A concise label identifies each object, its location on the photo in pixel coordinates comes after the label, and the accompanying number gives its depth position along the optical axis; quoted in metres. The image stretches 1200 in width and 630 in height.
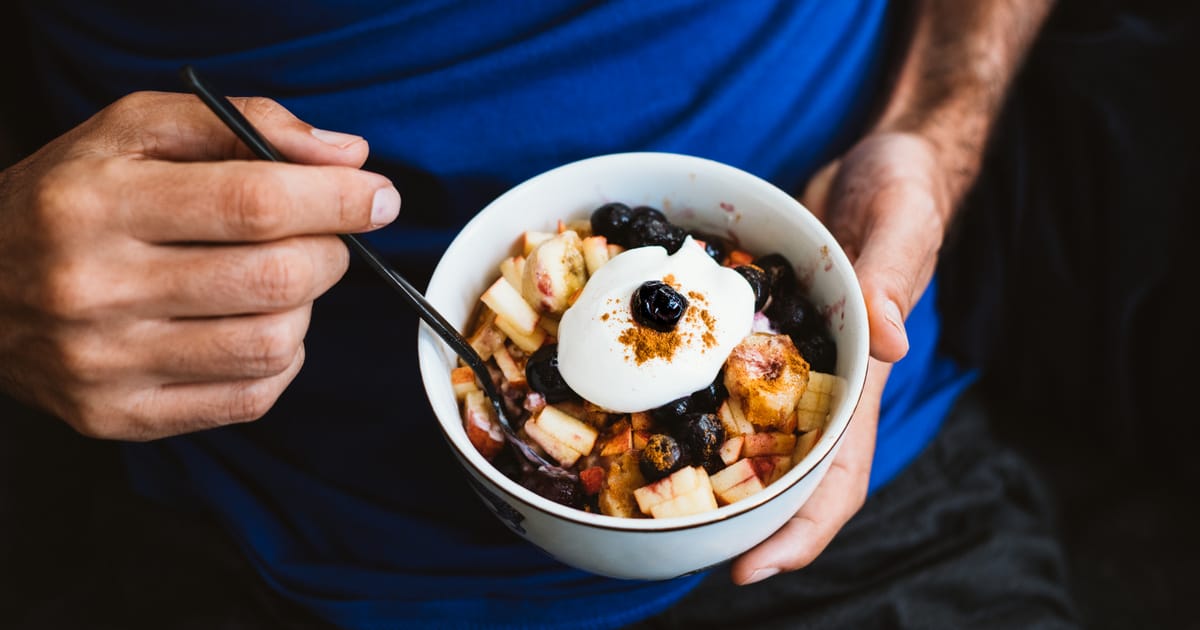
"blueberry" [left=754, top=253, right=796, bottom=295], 0.55
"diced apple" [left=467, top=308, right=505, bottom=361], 0.54
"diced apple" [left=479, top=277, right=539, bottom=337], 0.54
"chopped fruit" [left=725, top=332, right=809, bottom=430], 0.51
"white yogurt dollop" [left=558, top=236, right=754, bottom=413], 0.51
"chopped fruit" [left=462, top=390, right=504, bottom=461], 0.53
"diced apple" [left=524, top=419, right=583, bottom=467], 0.52
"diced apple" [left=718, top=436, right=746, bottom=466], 0.52
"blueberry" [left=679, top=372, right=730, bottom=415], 0.52
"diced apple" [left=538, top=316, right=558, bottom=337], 0.55
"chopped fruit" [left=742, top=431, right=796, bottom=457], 0.52
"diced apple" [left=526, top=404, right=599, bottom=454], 0.52
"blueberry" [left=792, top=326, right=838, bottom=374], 0.53
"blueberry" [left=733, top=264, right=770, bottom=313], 0.54
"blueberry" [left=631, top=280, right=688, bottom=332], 0.51
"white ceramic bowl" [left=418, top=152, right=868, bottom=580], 0.49
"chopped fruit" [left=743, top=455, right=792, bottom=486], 0.52
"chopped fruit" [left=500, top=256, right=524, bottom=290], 0.55
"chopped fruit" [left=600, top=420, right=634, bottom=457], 0.52
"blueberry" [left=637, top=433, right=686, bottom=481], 0.51
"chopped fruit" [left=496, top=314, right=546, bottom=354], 0.54
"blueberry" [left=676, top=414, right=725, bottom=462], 0.51
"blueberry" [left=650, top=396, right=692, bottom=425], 0.52
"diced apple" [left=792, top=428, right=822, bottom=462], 0.51
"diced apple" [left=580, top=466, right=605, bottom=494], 0.51
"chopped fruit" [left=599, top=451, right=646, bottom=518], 0.51
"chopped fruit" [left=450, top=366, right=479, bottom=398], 0.53
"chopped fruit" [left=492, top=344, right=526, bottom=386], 0.54
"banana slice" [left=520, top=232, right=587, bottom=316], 0.53
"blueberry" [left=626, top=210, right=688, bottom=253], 0.55
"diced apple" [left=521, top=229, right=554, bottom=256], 0.55
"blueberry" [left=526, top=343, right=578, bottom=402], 0.52
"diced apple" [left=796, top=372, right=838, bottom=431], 0.52
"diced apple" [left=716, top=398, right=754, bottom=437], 0.52
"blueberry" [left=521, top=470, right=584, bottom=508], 0.51
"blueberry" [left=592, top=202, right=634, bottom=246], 0.55
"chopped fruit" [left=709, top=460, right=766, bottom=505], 0.51
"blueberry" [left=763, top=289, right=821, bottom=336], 0.54
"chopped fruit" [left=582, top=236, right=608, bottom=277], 0.55
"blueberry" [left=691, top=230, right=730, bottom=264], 0.56
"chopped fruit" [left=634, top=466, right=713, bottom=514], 0.50
